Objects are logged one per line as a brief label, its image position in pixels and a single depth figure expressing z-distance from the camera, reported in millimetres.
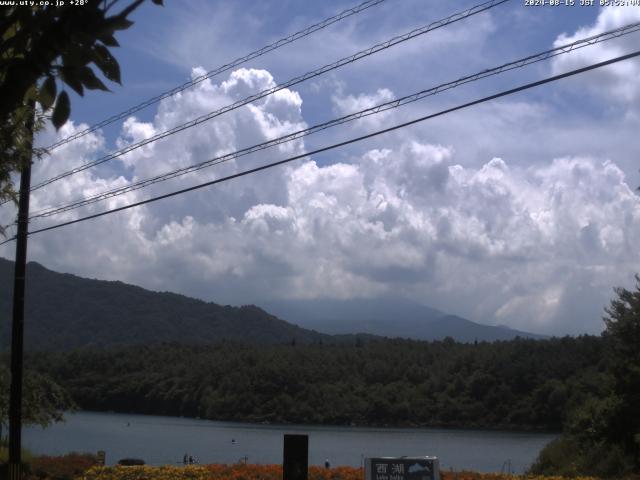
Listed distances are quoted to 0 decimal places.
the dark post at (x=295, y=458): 14469
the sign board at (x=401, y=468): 13422
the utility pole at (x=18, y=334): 19469
